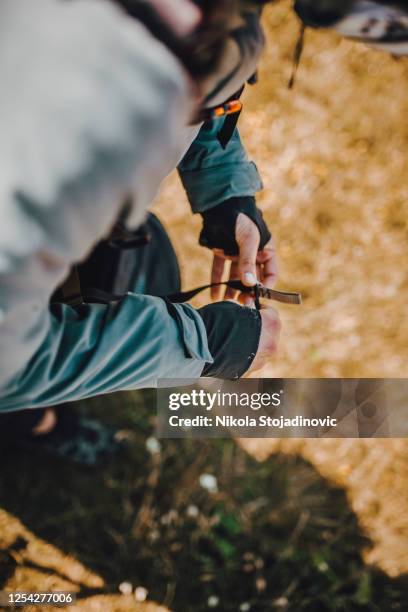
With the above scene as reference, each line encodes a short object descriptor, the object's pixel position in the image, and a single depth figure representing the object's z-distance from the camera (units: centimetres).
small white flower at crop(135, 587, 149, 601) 183
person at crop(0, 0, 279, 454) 53
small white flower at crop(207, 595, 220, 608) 187
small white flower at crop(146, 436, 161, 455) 208
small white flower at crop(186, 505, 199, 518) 198
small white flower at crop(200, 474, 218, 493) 204
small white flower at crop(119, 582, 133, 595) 183
